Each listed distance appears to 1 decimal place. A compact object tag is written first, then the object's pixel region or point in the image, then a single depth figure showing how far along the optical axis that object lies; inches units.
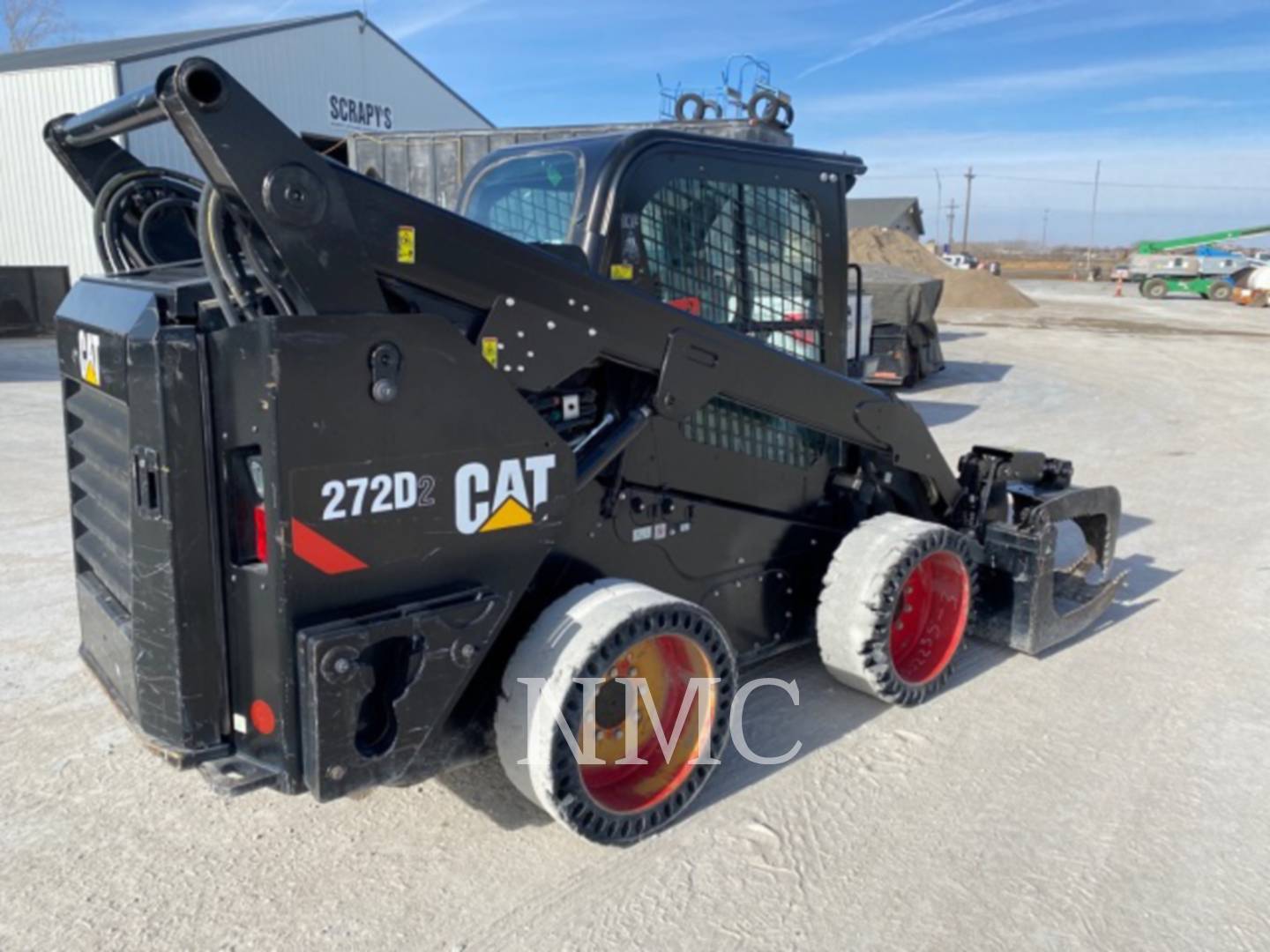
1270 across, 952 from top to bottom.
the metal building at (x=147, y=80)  810.2
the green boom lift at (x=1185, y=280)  1435.8
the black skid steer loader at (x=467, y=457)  102.3
